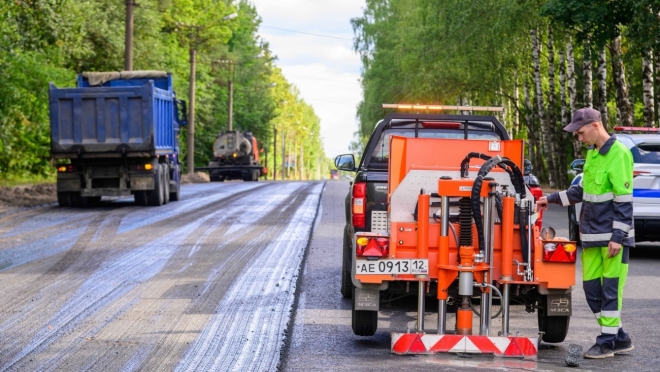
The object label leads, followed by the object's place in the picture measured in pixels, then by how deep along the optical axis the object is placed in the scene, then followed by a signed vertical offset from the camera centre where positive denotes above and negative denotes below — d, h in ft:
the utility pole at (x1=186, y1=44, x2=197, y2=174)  185.68 +4.46
